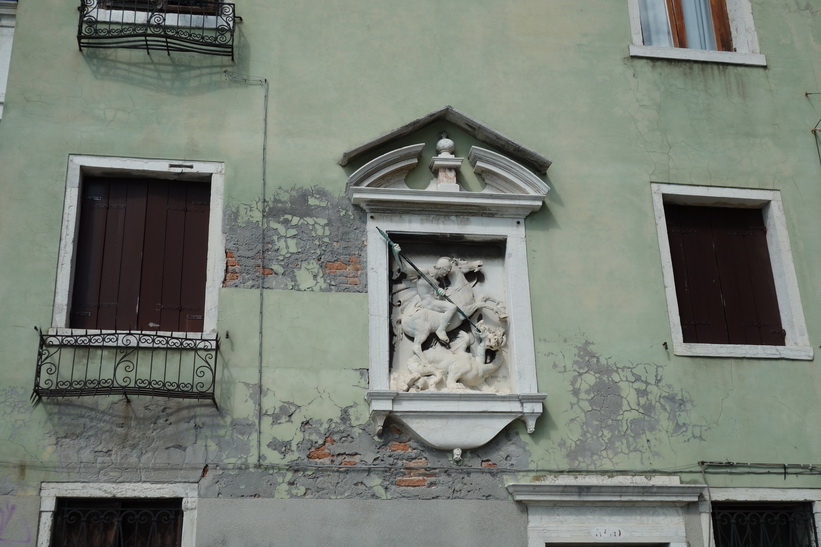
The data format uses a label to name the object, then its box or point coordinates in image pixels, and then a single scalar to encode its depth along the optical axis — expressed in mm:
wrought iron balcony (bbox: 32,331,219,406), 8070
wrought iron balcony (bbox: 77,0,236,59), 9188
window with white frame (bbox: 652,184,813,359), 9312
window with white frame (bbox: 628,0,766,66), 10203
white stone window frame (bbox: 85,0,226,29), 9297
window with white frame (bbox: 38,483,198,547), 7836
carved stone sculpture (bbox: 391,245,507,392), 8664
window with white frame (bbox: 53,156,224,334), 8539
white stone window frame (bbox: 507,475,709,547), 8320
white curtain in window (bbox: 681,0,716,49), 10523
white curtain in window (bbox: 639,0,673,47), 10438
